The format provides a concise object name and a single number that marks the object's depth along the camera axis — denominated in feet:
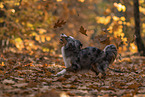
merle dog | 26.76
